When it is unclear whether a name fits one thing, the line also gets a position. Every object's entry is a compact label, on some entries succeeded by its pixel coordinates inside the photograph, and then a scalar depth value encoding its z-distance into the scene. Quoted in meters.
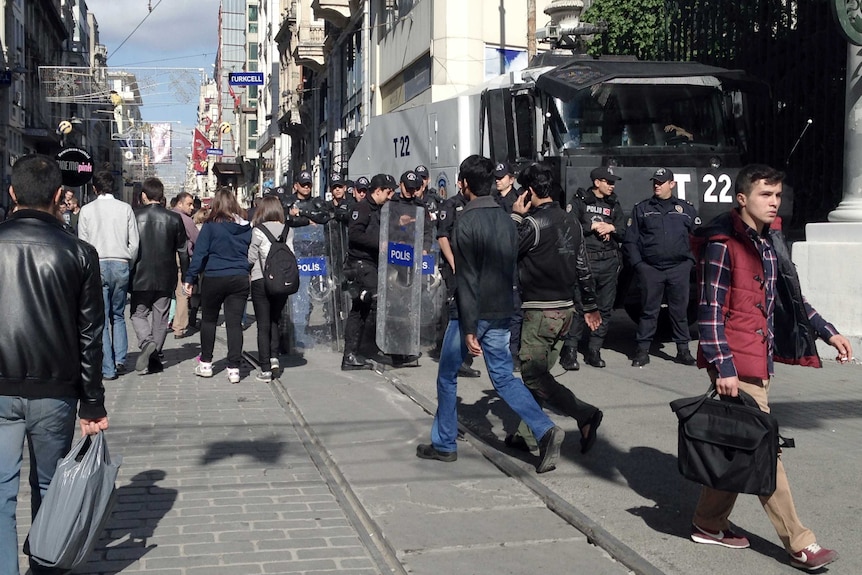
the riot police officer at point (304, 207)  11.49
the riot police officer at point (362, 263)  10.43
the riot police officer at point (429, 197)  11.24
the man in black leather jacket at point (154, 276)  10.34
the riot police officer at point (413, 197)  10.16
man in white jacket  9.80
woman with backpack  9.65
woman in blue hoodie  9.75
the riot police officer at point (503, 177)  8.38
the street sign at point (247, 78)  44.31
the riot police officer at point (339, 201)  11.53
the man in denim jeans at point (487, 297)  6.25
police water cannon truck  11.30
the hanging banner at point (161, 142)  57.44
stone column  10.98
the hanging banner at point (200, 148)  63.35
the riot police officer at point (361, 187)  12.30
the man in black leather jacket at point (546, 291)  6.60
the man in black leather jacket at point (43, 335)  4.10
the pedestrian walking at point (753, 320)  4.69
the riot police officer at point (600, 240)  10.29
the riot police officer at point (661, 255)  10.27
